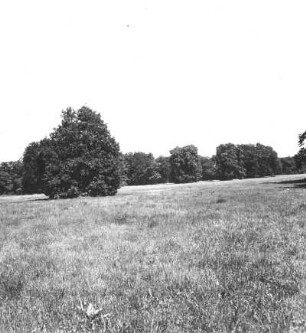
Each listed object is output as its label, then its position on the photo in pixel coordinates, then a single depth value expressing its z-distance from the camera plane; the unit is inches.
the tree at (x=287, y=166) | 6281.5
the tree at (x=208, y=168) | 5644.7
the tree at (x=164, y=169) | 5488.7
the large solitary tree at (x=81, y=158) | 1576.0
